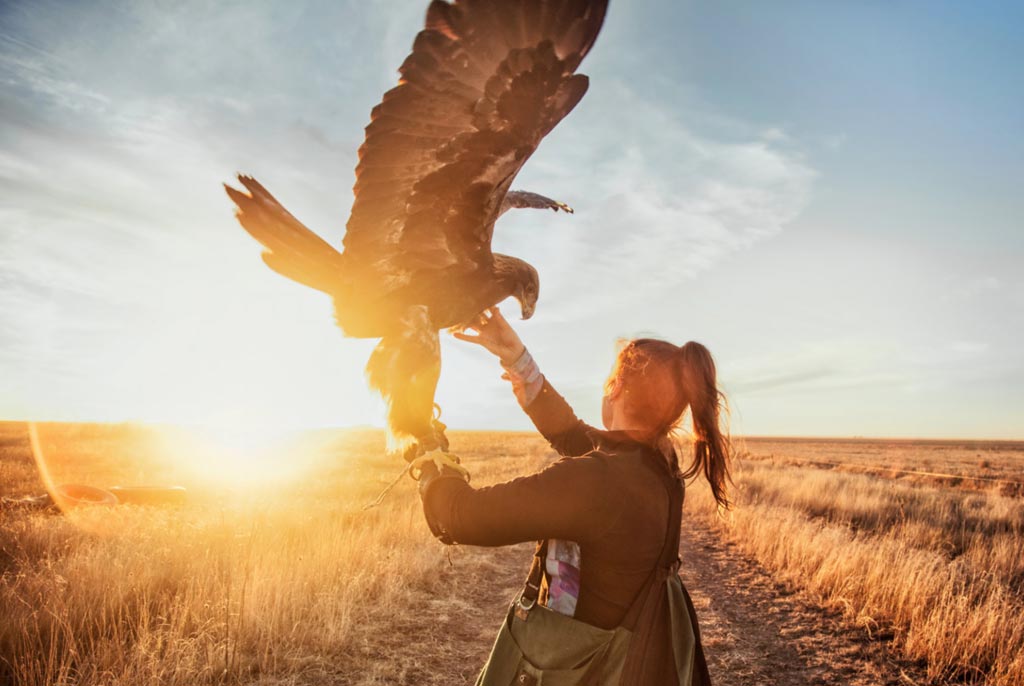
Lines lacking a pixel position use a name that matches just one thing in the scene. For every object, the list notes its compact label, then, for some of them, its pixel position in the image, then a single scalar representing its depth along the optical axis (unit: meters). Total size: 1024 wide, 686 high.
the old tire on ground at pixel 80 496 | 8.68
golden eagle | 2.79
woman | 1.57
